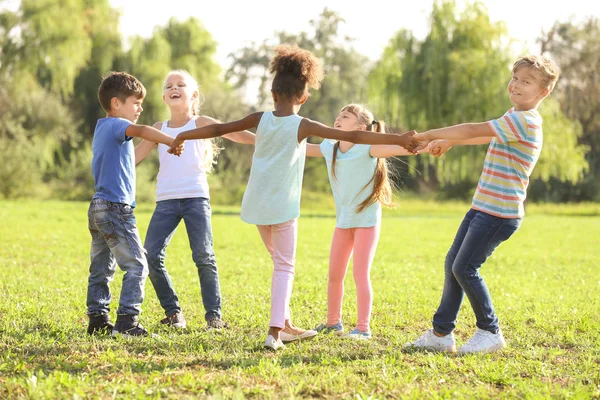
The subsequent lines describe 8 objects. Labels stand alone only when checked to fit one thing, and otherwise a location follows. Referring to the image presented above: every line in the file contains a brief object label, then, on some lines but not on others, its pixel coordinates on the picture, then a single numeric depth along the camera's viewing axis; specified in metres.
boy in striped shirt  4.89
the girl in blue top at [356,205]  5.71
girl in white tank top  5.89
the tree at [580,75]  39.84
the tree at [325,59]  46.00
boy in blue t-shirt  5.31
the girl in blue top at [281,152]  4.87
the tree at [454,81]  28.70
